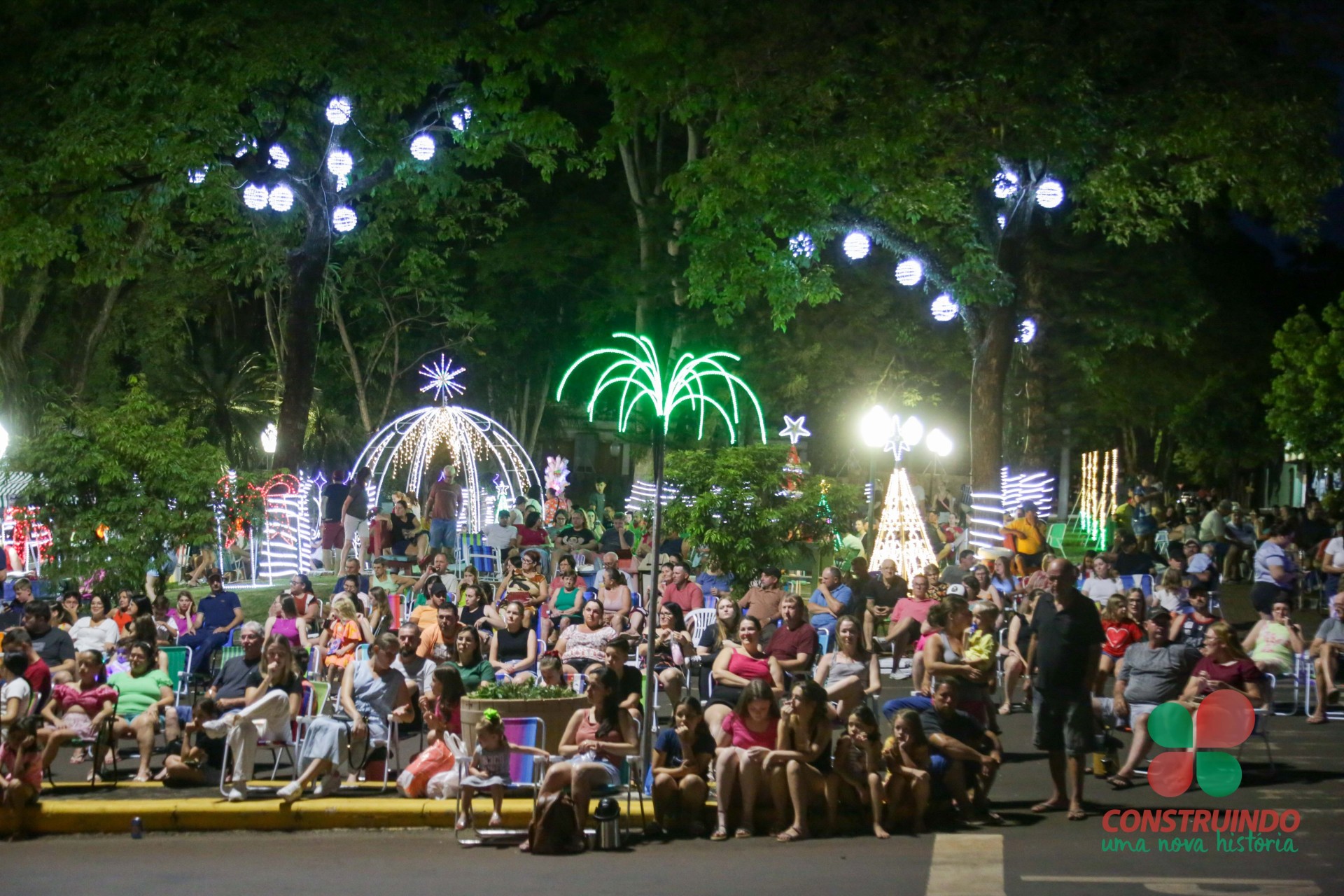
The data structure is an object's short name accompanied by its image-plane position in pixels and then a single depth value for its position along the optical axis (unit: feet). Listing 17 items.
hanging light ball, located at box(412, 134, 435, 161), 79.20
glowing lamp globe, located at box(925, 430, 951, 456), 118.42
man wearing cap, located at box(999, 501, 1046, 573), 70.90
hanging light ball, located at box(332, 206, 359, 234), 78.33
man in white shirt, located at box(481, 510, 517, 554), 76.69
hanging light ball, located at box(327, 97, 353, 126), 71.72
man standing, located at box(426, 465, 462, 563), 79.15
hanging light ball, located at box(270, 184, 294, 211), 72.90
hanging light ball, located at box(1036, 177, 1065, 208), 74.79
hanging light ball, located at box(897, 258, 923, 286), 82.07
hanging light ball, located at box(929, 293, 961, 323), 84.94
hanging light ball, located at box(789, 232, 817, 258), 84.64
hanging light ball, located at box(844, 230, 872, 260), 79.30
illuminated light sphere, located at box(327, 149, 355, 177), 73.82
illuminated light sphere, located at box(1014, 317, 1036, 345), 103.30
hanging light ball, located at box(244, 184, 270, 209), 74.49
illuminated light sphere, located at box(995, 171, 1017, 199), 78.54
